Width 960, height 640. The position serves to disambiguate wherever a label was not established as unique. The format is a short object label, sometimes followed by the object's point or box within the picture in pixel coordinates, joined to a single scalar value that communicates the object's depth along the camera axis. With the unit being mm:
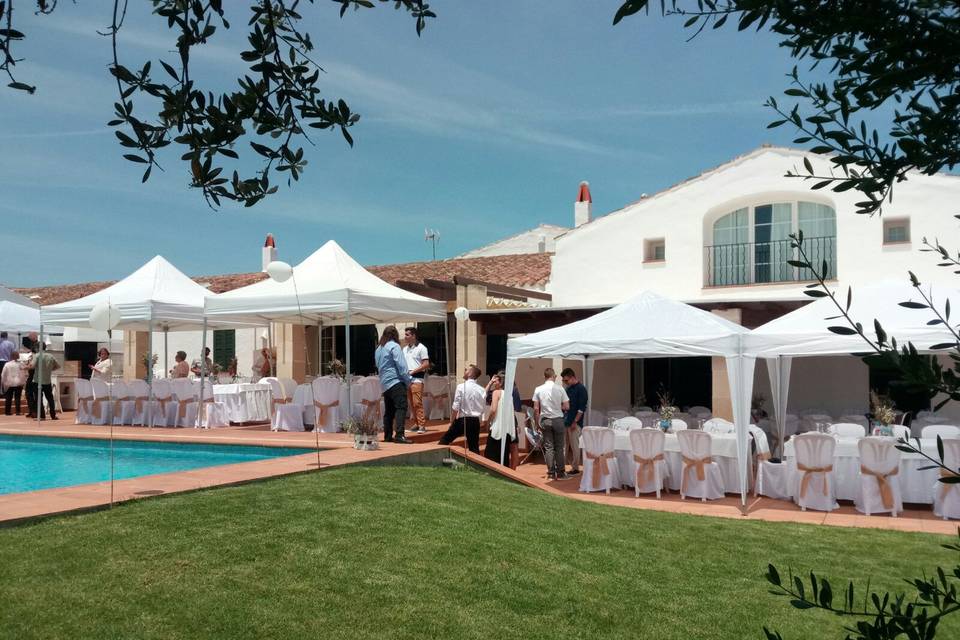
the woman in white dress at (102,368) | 17328
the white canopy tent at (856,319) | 10180
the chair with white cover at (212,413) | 15531
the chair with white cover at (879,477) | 10047
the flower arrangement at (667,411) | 12469
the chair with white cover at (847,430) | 11690
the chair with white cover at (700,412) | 15109
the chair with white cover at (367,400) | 13852
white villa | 15938
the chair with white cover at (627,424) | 12934
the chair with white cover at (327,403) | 13914
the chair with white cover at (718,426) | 12133
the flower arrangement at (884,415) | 11414
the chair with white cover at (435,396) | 16812
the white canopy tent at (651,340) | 10727
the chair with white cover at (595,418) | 14002
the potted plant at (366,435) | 10758
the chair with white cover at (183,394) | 15922
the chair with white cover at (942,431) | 10010
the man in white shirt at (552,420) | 12344
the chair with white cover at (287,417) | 14578
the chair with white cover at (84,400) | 16719
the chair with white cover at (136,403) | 16406
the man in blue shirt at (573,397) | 12797
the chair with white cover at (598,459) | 11594
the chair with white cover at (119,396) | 16469
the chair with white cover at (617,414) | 14689
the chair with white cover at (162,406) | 16094
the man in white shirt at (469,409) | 12445
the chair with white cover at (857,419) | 13221
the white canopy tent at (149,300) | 15492
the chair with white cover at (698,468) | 11008
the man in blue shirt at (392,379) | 11586
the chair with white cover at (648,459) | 11258
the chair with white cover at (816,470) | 10344
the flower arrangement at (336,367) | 15664
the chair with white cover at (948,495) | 9438
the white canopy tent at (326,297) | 13766
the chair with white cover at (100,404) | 16344
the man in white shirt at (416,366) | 13875
